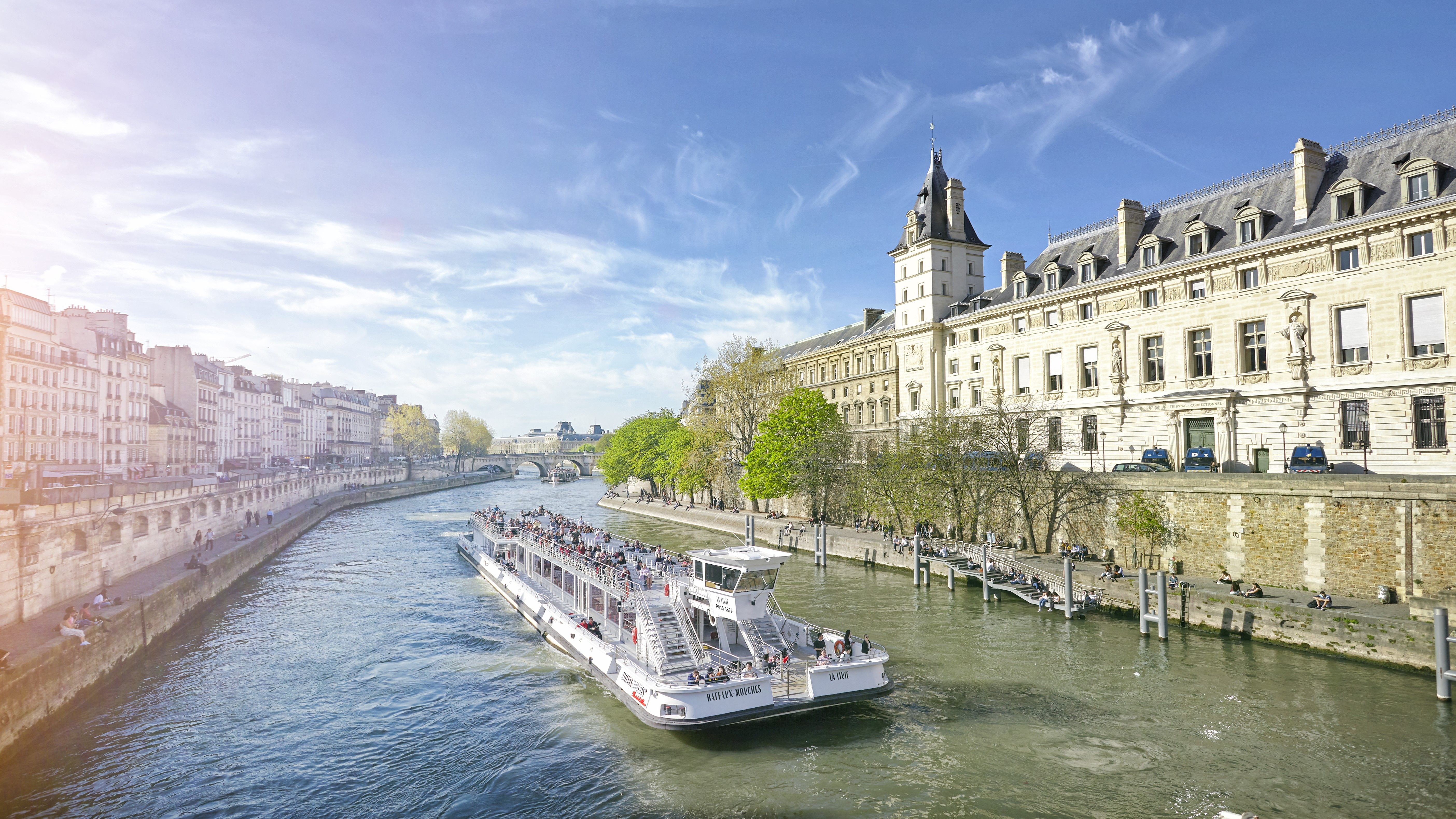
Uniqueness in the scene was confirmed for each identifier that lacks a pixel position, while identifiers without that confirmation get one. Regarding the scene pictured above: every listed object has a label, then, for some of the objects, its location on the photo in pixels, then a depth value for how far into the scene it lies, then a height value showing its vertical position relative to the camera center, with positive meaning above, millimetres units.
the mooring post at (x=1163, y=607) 28016 -6096
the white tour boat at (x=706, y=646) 20266 -6188
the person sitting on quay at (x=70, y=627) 22734 -5115
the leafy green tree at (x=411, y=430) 178625 +6005
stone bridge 168750 -1428
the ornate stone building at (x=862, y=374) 68062 +7519
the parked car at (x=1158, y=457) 39312 -585
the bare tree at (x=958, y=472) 44219 -1401
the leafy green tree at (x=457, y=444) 196875 +2788
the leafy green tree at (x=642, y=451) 92250 +192
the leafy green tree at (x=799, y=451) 59406 -97
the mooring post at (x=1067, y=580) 31922 -5685
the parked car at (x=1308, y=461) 31797 -741
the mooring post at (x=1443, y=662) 20891 -6121
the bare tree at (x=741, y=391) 68375 +5536
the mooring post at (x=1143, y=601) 29078 -6021
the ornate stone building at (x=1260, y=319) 30141 +6329
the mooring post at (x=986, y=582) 36312 -6523
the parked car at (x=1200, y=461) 36478 -784
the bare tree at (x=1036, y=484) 39188 -2010
